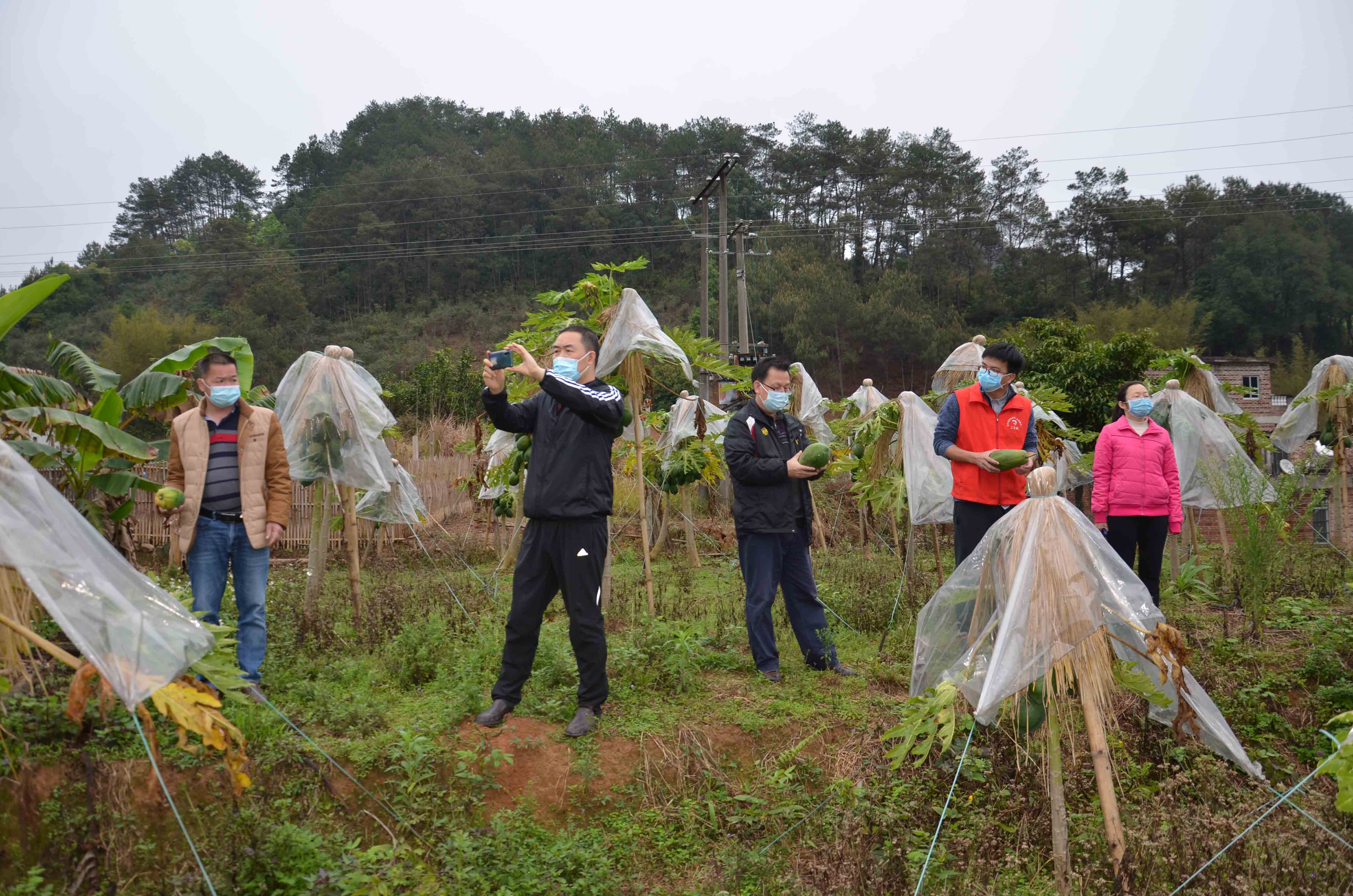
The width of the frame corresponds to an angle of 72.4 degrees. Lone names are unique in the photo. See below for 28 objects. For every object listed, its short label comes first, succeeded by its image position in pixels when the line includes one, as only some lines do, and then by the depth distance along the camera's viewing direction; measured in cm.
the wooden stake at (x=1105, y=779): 306
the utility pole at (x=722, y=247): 1844
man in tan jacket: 477
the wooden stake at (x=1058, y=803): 317
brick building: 2520
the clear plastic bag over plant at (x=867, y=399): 1131
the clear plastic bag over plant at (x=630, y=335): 672
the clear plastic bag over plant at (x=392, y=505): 988
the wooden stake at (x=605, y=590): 747
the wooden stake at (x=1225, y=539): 831
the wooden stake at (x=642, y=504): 676
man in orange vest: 514
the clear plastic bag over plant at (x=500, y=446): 917
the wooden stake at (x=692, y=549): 1040
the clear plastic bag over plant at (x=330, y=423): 672
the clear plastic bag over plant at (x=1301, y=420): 953
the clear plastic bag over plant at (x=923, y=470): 736
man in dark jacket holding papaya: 536
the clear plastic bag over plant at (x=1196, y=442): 863
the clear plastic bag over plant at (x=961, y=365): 896
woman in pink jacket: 623
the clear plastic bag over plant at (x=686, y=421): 1155
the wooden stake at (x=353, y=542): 658
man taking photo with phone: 444
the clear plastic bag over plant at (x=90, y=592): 235
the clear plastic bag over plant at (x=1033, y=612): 306
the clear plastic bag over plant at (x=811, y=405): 1145
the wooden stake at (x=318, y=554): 675
